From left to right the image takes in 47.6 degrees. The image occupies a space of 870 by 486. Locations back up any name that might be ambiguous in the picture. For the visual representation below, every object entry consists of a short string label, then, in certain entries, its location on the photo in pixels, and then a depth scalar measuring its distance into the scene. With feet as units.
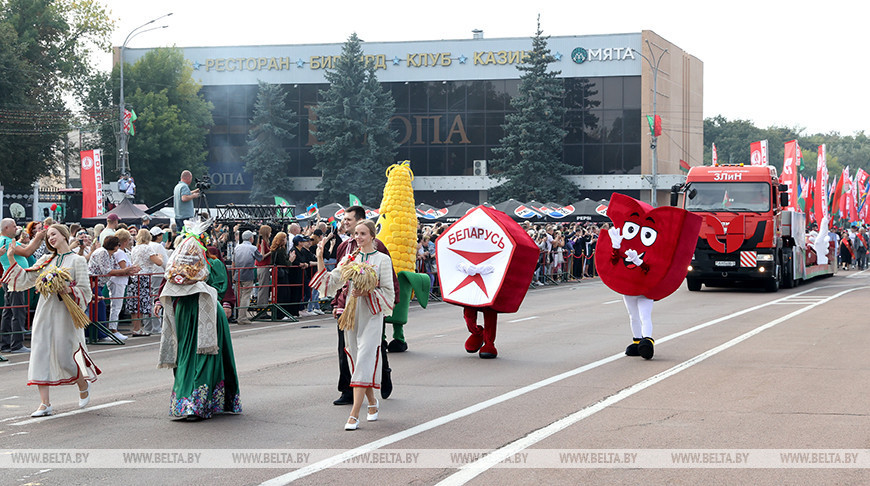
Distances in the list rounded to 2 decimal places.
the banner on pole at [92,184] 124.20
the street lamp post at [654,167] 180.96
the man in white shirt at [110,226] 60.92
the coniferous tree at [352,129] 210.38
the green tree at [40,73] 150.61
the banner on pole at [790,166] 117.39
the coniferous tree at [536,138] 201.67
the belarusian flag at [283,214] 89.92
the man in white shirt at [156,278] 58.09
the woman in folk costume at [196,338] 28.86
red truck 84.38
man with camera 55.36
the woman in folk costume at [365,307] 28.09
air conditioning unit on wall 220.23
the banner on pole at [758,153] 137.18
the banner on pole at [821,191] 129.70
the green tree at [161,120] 207.41
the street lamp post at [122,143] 137.39
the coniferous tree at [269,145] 220.02
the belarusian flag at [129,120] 143.86
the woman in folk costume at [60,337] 30.60
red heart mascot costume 42.63
